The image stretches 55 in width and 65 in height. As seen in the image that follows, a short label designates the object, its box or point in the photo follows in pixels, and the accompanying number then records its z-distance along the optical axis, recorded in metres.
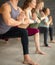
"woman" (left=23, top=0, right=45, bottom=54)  3.10
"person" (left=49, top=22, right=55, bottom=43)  4.11
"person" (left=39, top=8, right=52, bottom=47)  3.73
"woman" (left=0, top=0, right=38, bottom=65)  2.58
